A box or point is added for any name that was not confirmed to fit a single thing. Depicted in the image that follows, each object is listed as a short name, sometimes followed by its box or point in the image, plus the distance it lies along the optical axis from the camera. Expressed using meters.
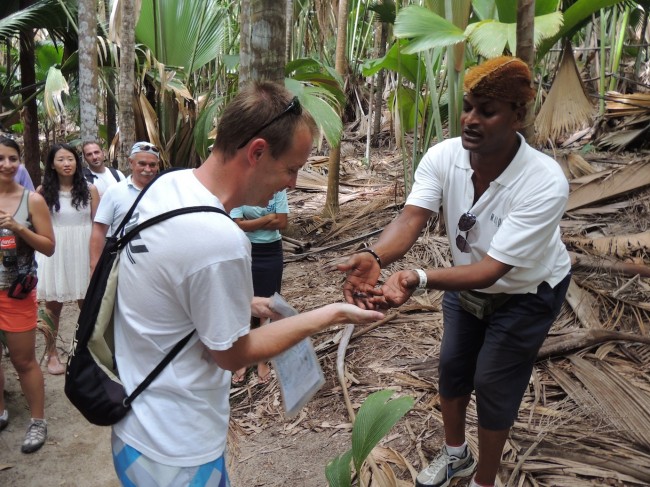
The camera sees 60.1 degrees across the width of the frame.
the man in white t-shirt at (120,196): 3.97
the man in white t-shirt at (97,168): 5.09
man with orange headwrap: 2.20
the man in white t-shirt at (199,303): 1.35
